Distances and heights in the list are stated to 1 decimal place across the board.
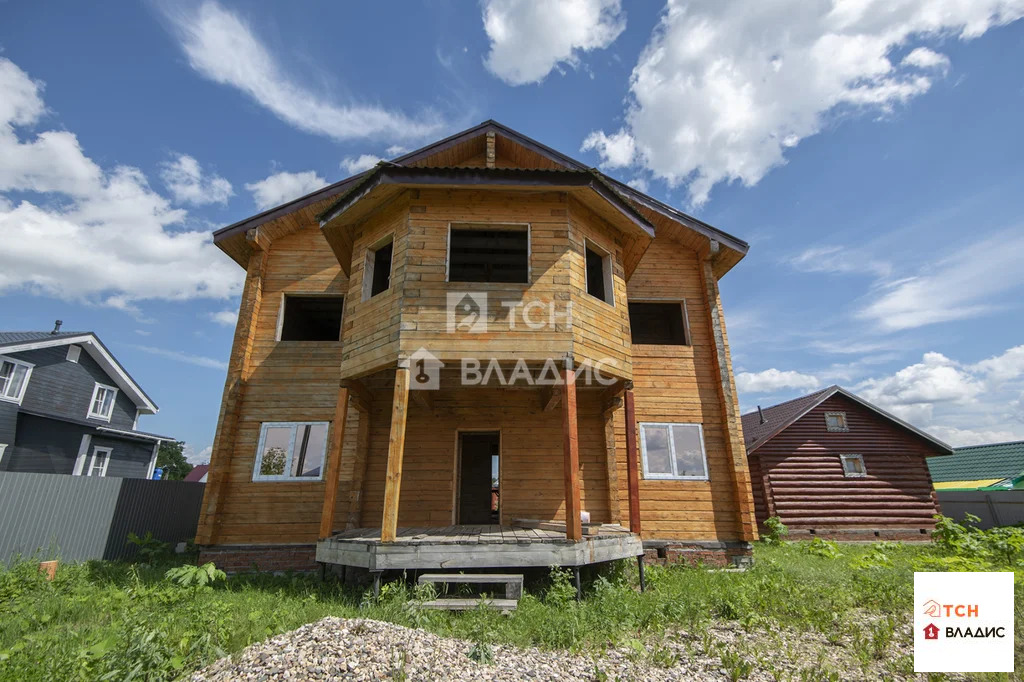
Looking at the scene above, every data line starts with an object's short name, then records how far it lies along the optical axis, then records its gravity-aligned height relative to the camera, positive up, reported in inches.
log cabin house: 621.0 +29.1
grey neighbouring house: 692.7 +116.9
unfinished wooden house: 319.9 +87.0
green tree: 2832.2 +122.8
